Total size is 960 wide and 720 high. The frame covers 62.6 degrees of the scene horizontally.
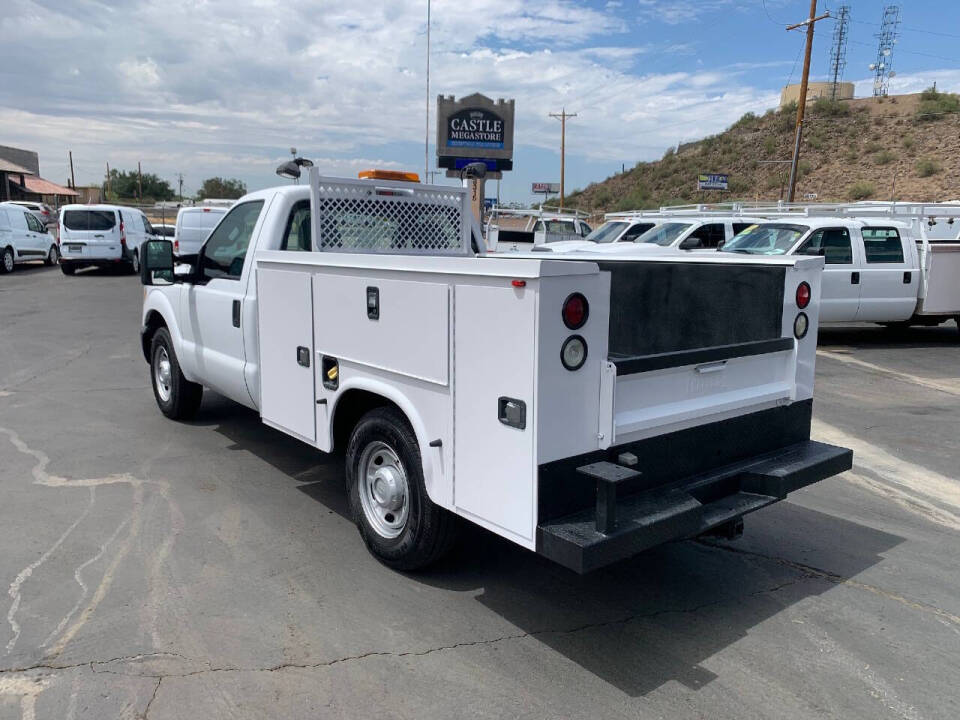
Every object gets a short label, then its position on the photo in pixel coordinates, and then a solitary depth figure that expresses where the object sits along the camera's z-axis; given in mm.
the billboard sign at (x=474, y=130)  31641
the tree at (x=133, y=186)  91188
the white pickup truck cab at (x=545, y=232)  22844
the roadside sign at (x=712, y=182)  49938
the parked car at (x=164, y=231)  28131
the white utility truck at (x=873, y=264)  12398
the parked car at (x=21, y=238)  23812
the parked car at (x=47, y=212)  43000
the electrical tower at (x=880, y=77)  64875
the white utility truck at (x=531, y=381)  3096
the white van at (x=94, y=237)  23469
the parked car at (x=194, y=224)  20812
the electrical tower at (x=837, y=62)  61325
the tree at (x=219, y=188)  85056
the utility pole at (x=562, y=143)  55344
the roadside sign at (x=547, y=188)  59572
